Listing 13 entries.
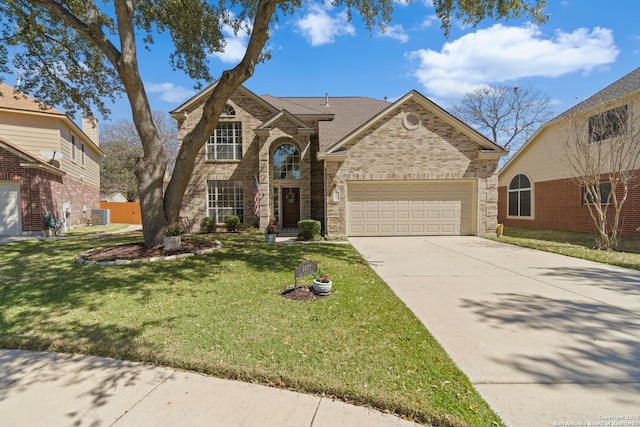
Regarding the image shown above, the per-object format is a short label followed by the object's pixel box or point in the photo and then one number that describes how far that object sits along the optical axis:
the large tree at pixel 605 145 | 9.75
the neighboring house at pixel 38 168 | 12.25
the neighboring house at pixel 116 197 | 33.19
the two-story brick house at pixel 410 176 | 12.39
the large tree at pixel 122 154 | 32.38
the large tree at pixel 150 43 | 7.98
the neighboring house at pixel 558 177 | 11.37
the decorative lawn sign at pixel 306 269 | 4.94
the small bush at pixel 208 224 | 14.24
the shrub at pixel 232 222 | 14.29
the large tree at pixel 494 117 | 30.12
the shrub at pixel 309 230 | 11.54
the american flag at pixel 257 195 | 13.47
